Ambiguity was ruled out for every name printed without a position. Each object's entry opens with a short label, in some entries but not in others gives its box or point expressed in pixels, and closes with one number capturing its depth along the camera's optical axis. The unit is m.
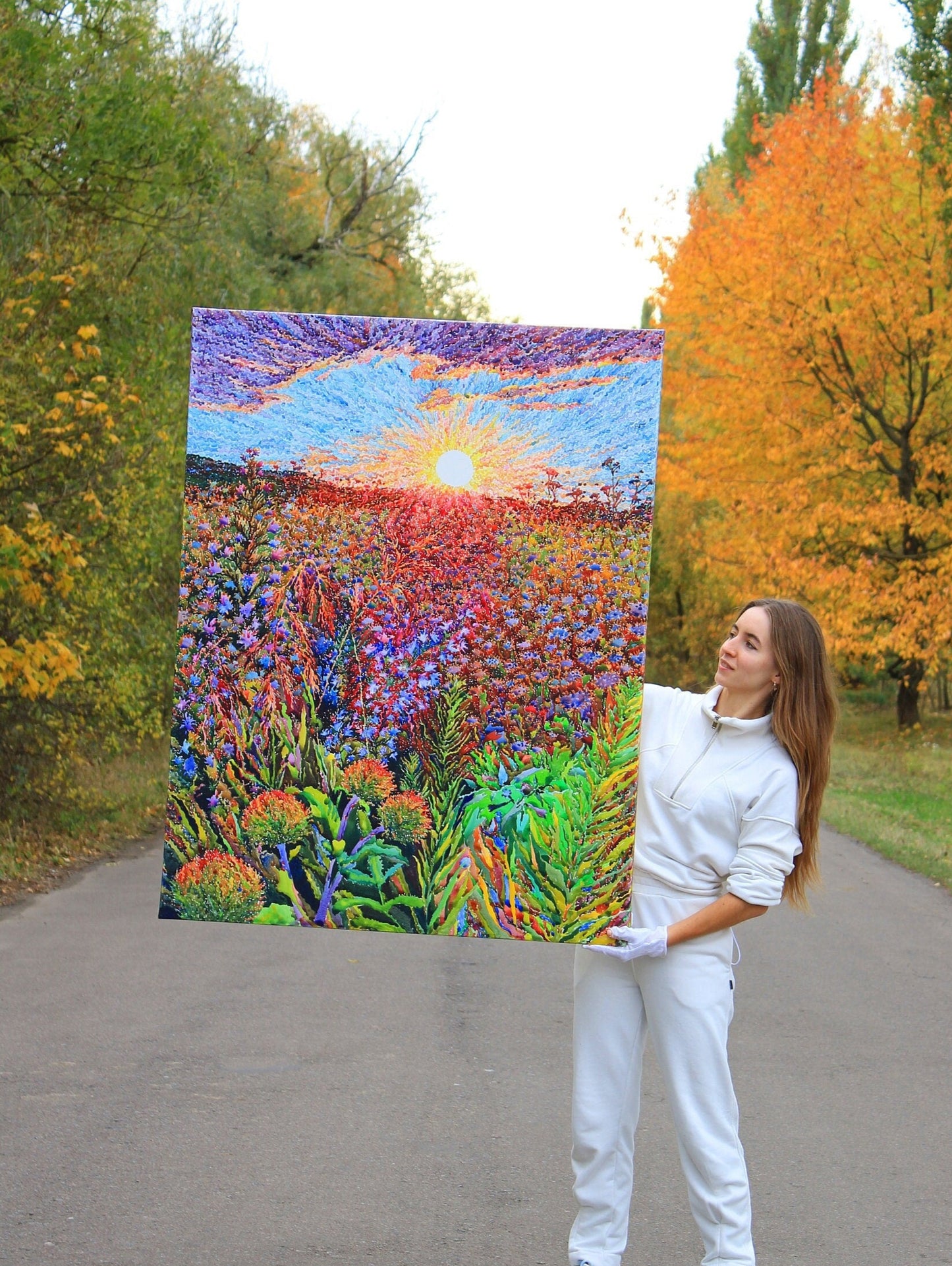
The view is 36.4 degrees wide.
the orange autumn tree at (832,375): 21.86
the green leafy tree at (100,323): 10.43
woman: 3.71
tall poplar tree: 37.59
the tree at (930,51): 18.34
